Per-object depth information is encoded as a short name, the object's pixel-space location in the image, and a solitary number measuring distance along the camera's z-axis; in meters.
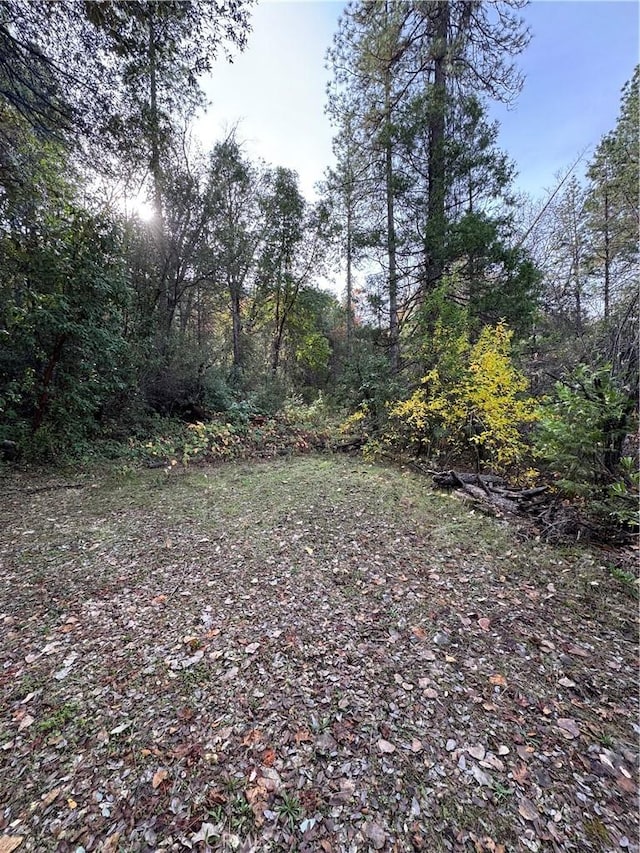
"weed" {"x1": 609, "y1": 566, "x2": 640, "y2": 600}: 2.45
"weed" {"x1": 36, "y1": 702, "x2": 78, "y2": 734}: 1.53
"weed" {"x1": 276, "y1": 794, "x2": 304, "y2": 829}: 1.21
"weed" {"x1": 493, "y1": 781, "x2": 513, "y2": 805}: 1.27
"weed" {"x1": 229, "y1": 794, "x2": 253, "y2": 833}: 1.19
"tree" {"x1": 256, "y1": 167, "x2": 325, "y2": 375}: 11.53
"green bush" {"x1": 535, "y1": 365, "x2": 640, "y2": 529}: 2.89
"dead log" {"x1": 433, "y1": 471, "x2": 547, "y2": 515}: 3.79
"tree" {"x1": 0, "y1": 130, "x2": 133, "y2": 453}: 4.61
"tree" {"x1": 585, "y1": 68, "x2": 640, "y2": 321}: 6.90
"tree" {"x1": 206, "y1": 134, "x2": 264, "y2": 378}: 9.04
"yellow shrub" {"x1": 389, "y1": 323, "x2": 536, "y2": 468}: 4.55
